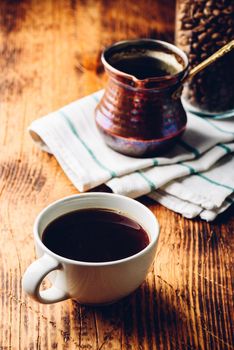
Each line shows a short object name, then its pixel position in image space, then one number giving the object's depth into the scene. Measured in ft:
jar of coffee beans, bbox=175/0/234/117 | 2.43
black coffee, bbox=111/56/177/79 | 2.41
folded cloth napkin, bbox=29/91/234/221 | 2.23
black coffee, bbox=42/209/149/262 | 1.80
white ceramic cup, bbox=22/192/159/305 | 1.71
